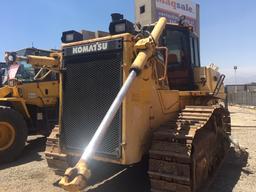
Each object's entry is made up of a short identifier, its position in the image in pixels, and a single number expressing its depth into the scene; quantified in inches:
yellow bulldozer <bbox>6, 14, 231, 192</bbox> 117.2
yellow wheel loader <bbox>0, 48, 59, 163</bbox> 214.7
